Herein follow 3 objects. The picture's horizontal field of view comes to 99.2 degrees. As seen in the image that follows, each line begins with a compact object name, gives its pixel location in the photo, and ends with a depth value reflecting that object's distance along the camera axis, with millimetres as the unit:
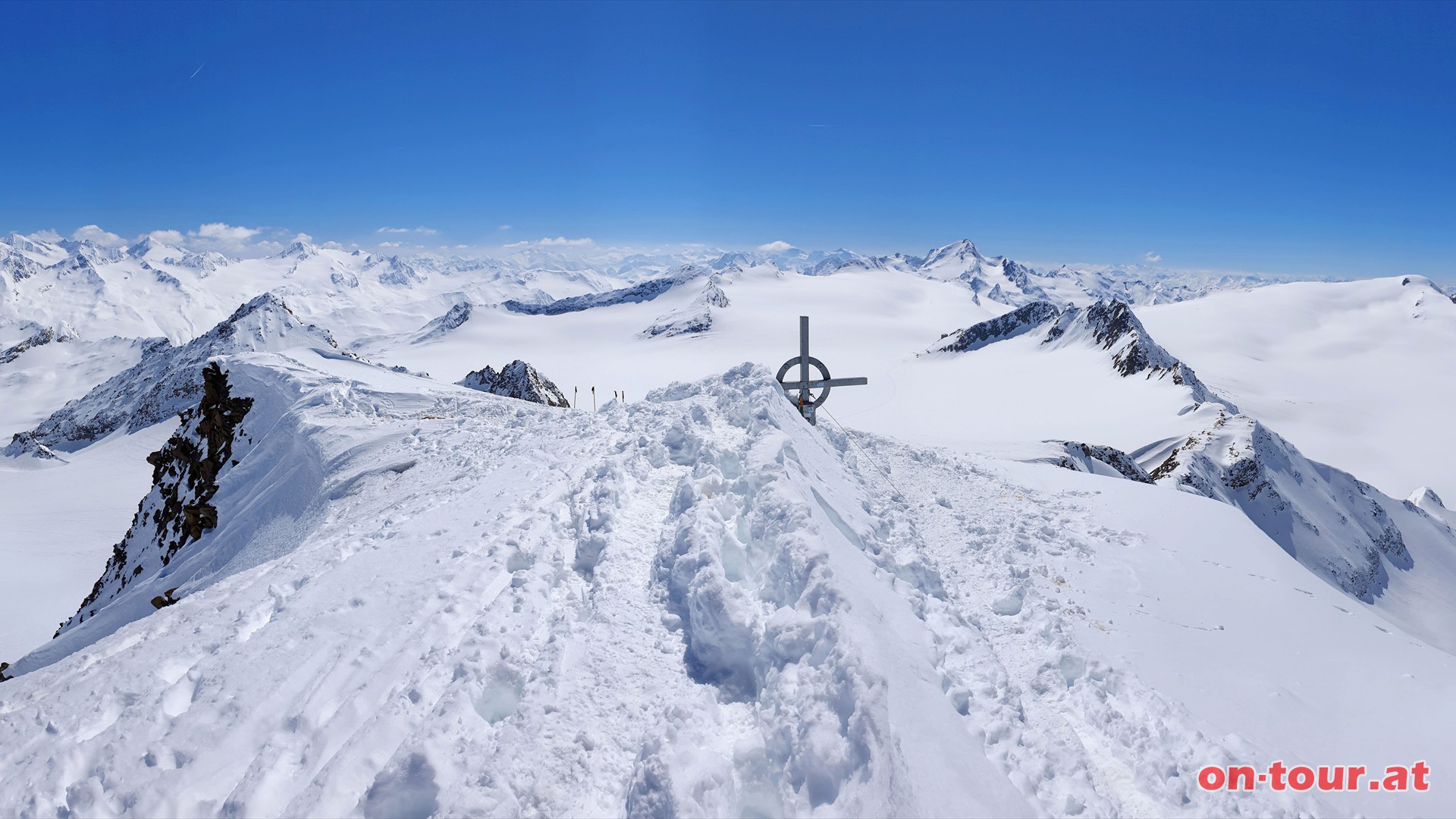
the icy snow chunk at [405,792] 3854
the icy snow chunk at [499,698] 4727
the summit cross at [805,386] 14656
